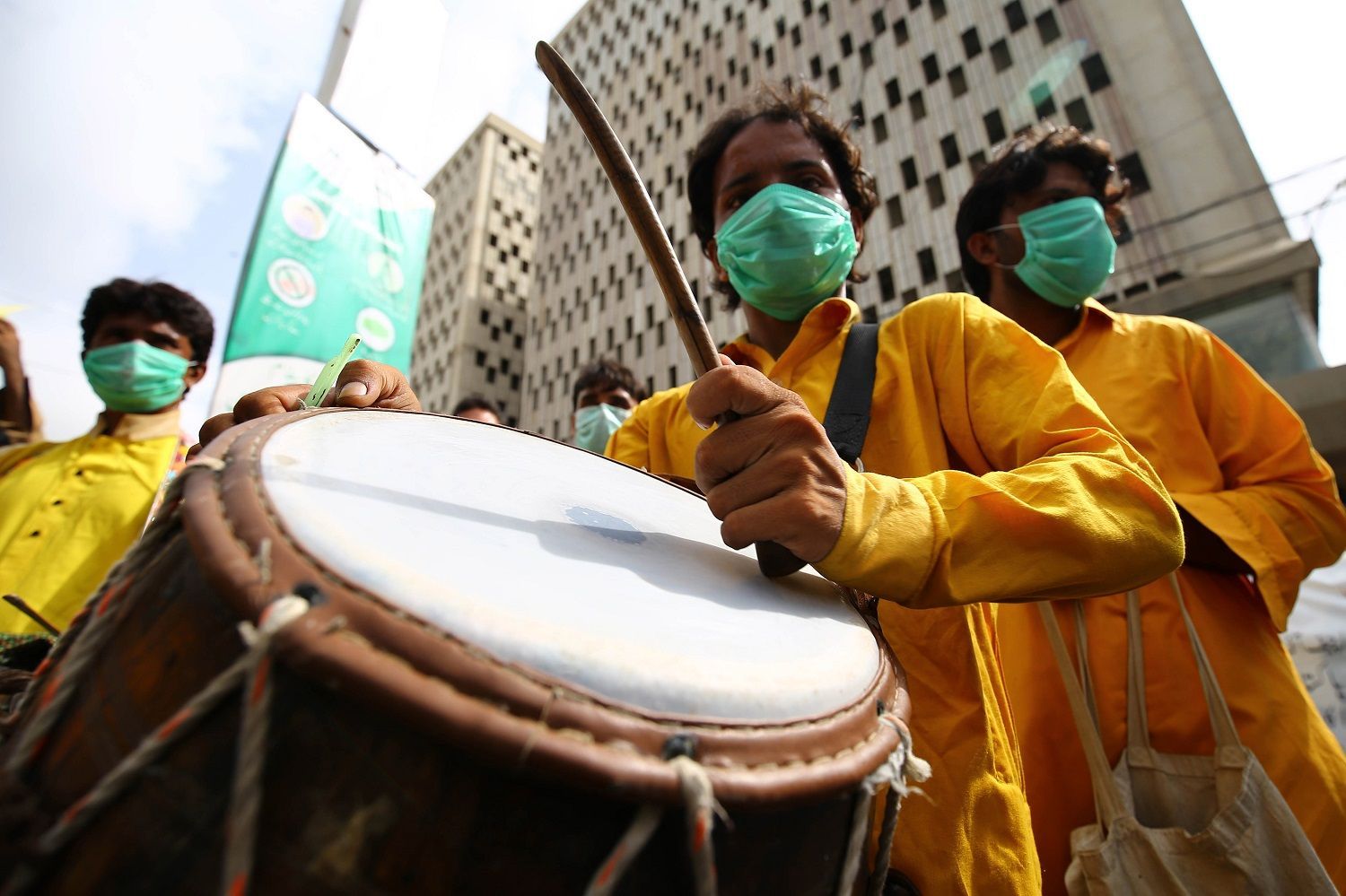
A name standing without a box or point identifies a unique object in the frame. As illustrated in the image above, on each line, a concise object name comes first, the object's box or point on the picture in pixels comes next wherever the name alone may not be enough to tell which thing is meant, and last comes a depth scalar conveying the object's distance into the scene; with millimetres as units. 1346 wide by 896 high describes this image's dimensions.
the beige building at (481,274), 30031
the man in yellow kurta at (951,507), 777
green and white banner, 4129
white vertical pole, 4125
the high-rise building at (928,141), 11117
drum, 405
